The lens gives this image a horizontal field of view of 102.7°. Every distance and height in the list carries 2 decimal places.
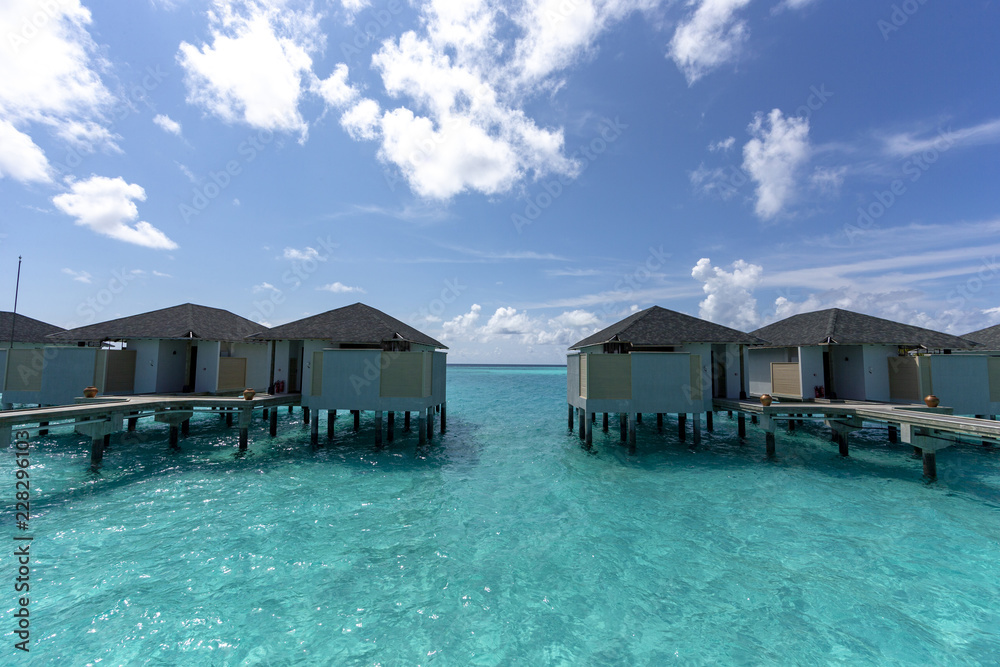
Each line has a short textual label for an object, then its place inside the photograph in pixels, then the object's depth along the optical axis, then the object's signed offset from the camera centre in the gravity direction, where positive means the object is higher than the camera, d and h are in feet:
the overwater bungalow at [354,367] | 60.29 -0.19
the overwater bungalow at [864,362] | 59.93 +0.84
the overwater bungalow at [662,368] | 58.23 -0.22
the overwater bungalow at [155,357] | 63.72 +1.27
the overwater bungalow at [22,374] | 63.87 -1.54
